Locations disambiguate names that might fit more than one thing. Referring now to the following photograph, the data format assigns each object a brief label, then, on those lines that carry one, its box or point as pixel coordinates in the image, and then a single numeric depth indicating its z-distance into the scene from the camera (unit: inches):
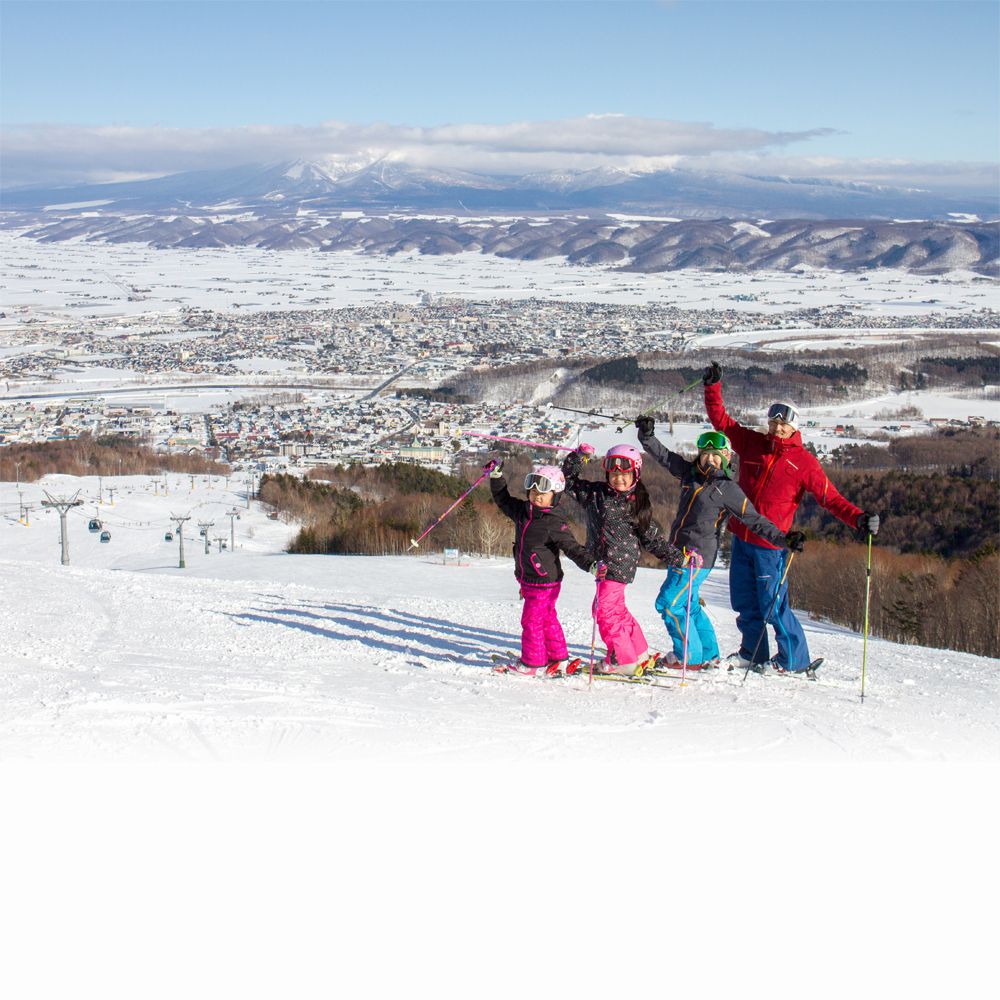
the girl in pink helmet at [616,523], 201.1
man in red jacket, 209.5
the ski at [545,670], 216.5
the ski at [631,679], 213.8
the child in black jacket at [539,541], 203.6
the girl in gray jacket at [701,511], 204.4
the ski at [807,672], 221.5
